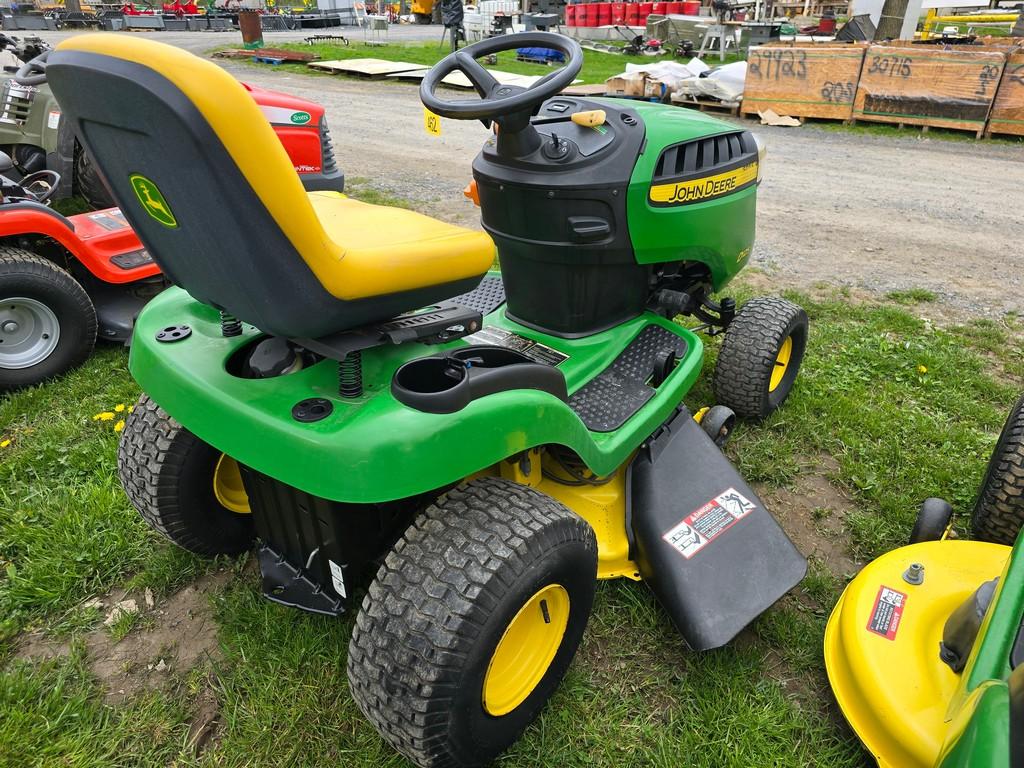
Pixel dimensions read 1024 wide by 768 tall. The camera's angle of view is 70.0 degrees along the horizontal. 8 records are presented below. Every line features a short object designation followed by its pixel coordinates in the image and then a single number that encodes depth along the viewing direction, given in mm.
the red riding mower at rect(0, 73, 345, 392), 3094
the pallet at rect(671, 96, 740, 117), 10062
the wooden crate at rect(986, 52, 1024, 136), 8281
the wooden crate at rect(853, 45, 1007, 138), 8531
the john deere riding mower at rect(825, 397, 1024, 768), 1222
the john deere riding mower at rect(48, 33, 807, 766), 1281
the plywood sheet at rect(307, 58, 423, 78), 13703
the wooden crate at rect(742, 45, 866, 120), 9461
